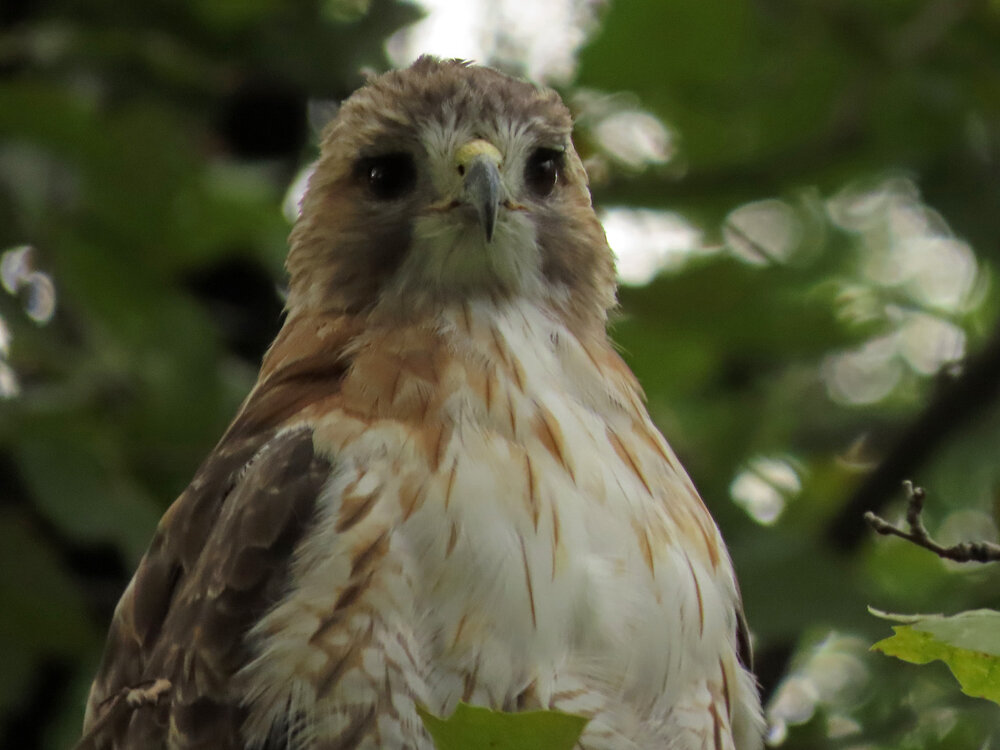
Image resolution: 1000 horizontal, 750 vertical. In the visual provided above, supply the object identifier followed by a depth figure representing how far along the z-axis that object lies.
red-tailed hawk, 5.76
